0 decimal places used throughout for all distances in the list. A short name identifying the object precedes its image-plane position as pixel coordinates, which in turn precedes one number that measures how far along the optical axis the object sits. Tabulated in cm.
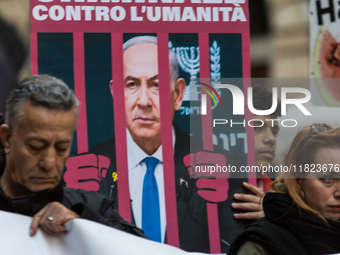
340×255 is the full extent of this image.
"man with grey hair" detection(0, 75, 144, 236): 536
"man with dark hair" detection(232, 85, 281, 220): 848
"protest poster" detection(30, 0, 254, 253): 803
